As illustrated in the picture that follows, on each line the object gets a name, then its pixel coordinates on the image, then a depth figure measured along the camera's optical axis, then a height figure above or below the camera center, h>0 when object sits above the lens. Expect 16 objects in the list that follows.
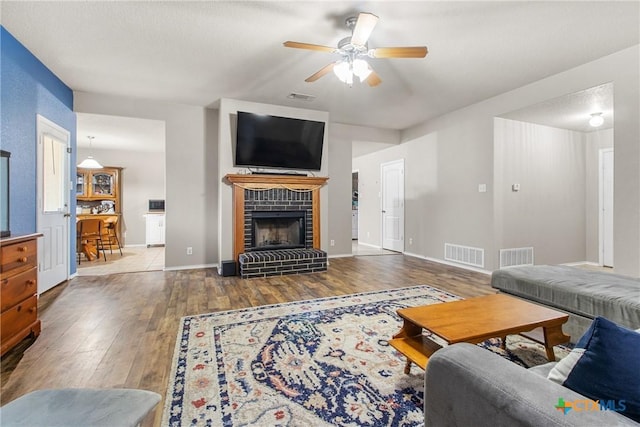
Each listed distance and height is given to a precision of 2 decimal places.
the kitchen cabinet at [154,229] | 7.46 -0.40
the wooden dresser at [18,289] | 1.94 -0.54
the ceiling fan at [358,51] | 2.23 +1.39
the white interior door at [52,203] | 3.35 +0.14
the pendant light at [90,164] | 6.17 +1.07
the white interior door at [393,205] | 6.40 +0.17
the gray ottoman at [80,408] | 0.87 -0.62
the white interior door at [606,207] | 5.03 +0.07
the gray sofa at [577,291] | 1.81 -0.57
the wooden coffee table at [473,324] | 1.56 -0.63
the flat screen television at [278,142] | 4.43 +1.13
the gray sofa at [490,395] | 0.67 -0.48
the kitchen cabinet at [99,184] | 7.09 +0.74
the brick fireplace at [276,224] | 4.31 -0.19
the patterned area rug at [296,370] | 1.46 -0.99
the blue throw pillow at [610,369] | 0.69 -0.40
